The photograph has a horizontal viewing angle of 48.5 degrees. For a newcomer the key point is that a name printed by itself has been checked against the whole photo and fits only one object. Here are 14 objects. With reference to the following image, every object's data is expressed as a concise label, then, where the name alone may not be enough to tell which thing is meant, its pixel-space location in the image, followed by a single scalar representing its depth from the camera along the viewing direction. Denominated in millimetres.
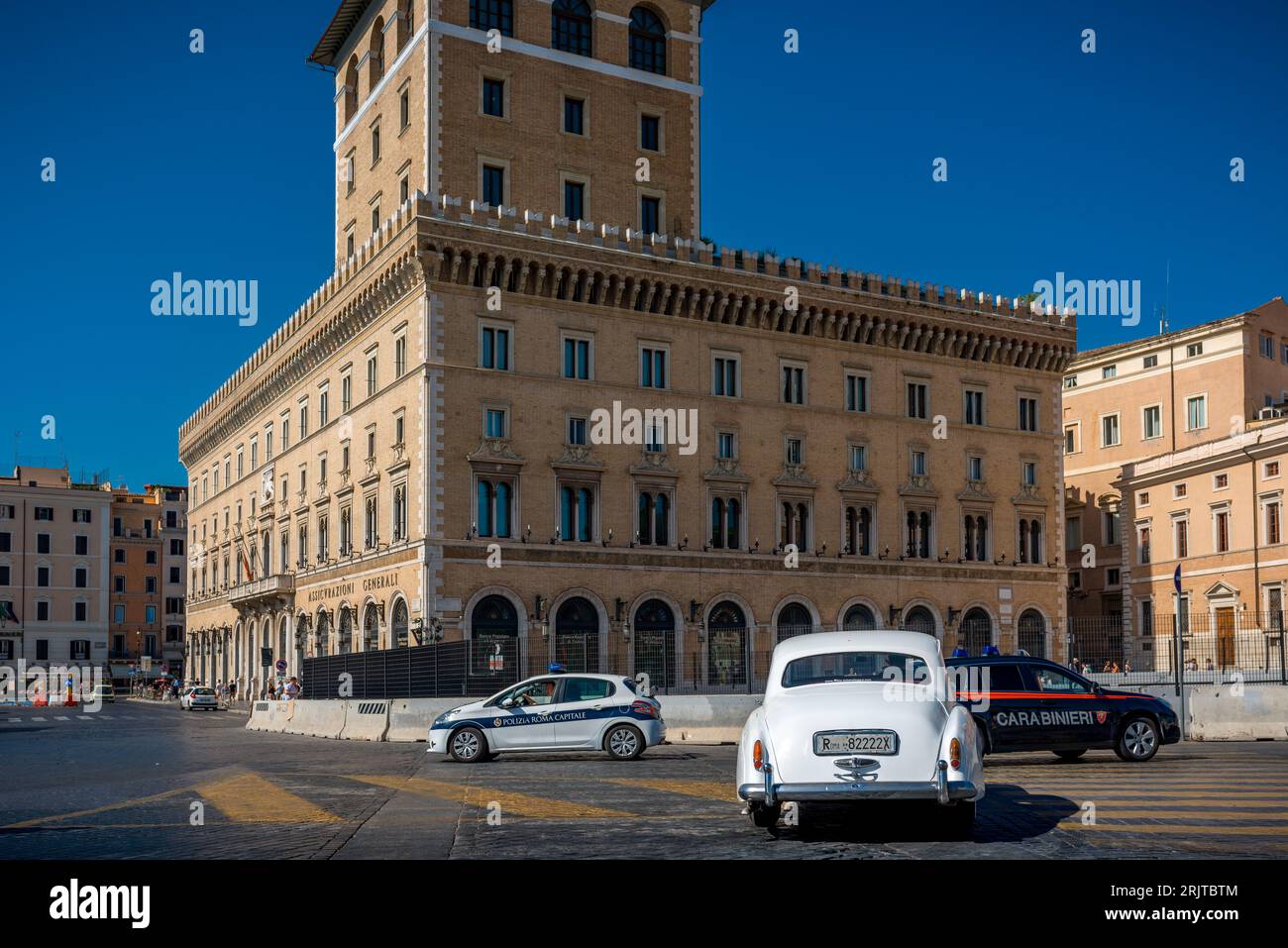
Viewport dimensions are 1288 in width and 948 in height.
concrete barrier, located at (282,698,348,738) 35250
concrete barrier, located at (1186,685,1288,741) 27188
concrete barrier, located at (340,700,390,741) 33031
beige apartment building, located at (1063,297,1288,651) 63844
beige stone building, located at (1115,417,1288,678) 53812
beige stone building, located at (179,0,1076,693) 49844
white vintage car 11719
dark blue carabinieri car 20625
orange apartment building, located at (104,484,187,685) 113438
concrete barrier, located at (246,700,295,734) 39281
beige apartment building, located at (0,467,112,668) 103938
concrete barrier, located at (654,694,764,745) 29453
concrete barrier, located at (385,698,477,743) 32500
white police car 23766
